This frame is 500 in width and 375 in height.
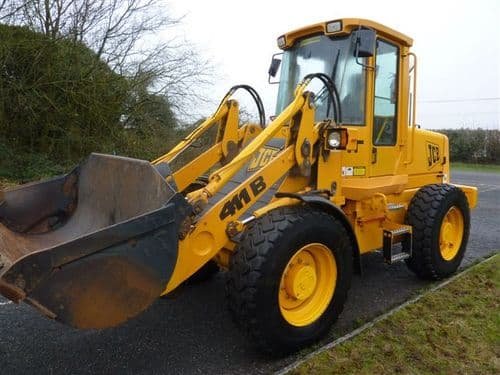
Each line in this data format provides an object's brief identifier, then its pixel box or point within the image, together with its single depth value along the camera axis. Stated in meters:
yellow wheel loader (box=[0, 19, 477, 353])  2.59
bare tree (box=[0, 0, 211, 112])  11.72
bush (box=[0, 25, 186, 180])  11.43
